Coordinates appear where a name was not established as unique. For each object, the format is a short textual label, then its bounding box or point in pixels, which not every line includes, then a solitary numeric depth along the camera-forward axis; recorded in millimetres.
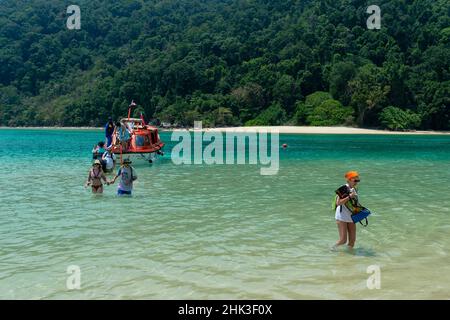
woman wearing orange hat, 9278
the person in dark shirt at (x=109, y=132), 28734
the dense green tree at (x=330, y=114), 104375
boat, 29283
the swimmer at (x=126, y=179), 15603
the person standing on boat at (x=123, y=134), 29709
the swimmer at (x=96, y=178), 15812
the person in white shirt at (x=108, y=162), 24094
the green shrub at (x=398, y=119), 98562
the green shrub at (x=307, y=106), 111312
